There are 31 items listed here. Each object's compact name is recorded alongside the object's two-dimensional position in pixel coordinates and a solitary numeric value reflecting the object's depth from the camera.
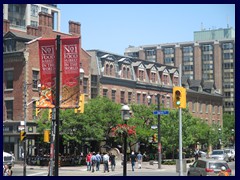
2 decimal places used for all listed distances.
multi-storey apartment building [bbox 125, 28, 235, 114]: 141.62
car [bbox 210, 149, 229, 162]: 54.91
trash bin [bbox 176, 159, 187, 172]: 32.27
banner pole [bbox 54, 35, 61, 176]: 24.22
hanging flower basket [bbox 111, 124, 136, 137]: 32.54
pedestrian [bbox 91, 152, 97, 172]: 42.94
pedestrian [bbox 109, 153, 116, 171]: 43.69
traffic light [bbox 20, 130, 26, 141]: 36.50
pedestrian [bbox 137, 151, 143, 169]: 46.25
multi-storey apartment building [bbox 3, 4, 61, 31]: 122.69
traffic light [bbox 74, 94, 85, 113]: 36.70
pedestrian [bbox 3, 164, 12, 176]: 33.55
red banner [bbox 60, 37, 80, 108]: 27.08
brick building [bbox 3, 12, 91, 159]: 56.28
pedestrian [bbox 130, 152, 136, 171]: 43.28
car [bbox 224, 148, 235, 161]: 60.86
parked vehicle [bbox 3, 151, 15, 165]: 43.76
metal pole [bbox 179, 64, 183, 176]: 28.02
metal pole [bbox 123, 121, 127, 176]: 27.64
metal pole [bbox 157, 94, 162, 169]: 46.01
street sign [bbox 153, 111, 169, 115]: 38.64
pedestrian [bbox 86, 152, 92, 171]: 44.31
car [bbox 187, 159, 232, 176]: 28.49
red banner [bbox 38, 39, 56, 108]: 26.45
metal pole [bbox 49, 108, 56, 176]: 28.50
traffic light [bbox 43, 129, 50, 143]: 32.26
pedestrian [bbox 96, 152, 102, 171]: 43.88
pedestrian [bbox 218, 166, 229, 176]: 28.31
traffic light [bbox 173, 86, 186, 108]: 25.72
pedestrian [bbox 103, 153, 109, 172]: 41.75
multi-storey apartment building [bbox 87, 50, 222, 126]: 67.62
